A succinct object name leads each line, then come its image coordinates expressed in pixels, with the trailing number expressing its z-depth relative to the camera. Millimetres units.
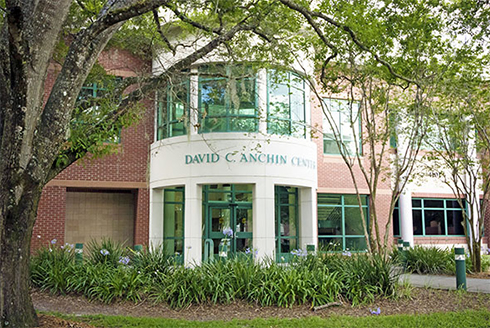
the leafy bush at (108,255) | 11242
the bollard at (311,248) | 11922
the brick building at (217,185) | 16109
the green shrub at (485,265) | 14588
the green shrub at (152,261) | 10087
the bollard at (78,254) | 11314
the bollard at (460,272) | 10507
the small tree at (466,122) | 13414
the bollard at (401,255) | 13441
